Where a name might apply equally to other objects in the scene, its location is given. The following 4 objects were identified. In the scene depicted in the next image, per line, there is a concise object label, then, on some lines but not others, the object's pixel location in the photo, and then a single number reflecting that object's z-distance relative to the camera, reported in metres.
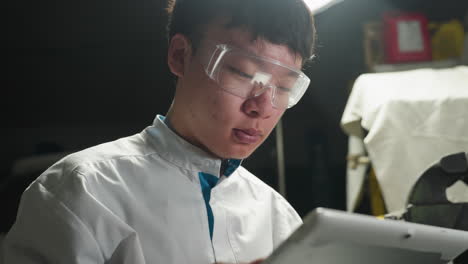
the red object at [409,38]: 2.56
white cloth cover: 1.84
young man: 1.01
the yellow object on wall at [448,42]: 2.66
